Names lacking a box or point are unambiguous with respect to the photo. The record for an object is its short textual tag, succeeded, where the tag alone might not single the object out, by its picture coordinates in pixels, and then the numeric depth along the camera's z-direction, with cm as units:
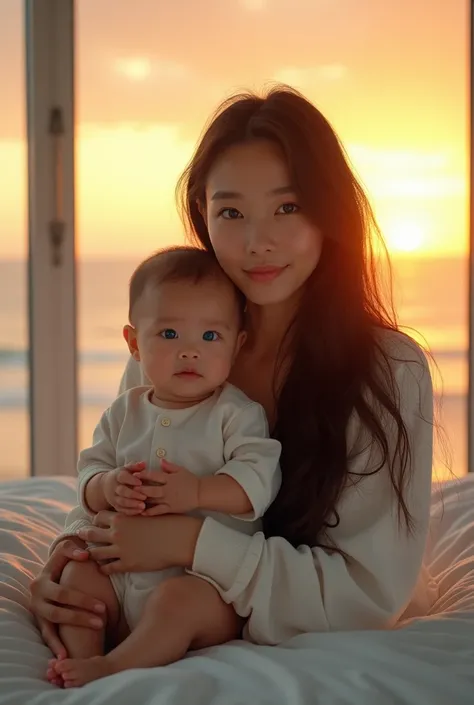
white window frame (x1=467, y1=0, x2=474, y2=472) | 374
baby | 127
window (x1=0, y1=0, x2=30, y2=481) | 374
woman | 130
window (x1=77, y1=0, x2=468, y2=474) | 381
